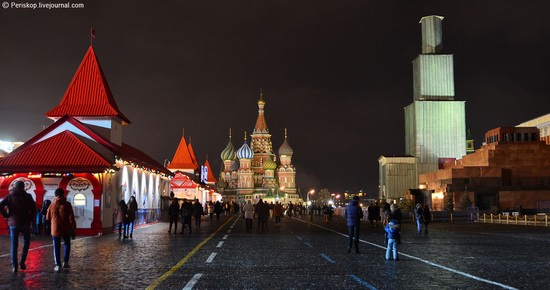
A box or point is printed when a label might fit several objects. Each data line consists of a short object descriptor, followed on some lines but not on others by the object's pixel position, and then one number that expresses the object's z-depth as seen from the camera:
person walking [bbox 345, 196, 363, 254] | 16.31
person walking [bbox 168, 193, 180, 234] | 25.92
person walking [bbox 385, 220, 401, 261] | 13.89
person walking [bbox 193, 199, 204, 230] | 28.75
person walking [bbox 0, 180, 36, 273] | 11.86
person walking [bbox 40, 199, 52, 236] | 24.77
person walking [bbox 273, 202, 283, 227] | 35.56
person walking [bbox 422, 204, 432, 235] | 27.47
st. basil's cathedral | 139.12
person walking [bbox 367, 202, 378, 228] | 34.22
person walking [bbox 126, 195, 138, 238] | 22.59
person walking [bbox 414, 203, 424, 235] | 26.81
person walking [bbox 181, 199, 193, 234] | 26.19
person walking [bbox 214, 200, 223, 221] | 45.50
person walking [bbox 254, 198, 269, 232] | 29.70
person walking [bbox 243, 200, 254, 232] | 28.20
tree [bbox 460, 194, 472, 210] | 60.07
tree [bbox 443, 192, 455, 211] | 61.89
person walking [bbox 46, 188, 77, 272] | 12.20
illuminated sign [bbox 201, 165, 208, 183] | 85.96
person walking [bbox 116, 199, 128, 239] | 22.18
